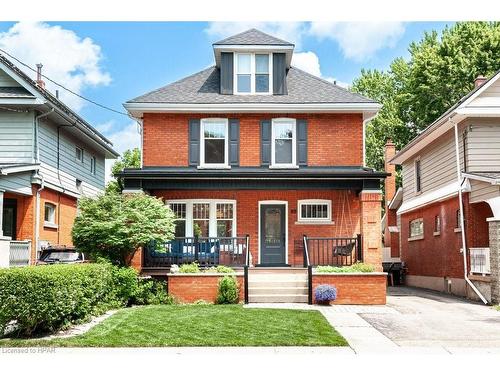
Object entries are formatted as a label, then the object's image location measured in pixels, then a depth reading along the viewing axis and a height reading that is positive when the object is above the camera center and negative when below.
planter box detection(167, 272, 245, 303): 16.70 -1.02
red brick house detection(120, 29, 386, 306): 20.94 +3.27
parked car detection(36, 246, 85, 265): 20.02 -0.22
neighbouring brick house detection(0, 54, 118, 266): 21.14 +3.15
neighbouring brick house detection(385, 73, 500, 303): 18.41 +1.84
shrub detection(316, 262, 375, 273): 17.12 -0.54
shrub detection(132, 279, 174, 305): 16.34 -1.23
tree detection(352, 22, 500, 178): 36.84 +10.83
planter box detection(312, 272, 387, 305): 16.75 -1.03
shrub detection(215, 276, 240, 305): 16.41 -1.14
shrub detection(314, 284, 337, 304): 16.25 -1.18
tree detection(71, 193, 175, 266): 16.31 +0.66
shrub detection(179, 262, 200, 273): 17.05 -0.53
